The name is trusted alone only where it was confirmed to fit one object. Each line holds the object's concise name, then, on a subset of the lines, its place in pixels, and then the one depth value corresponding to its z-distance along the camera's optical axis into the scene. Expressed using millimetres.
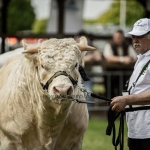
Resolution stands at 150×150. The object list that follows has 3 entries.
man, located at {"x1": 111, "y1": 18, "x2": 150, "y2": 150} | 10230
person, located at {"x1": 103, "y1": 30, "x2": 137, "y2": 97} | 23017
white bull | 10091
